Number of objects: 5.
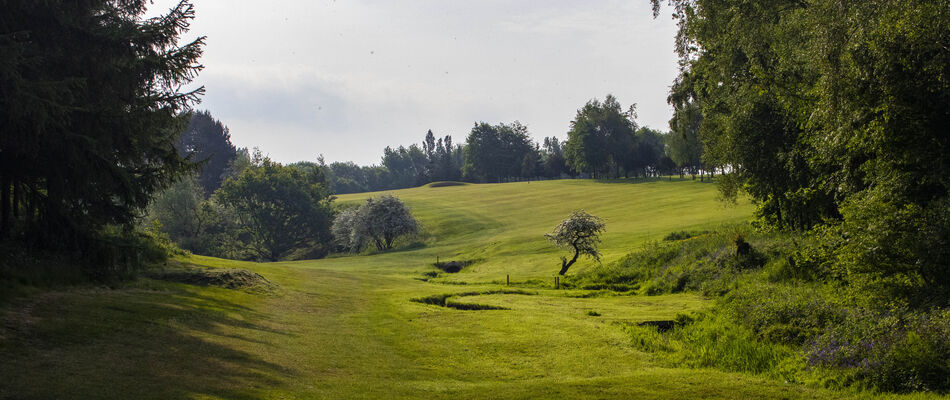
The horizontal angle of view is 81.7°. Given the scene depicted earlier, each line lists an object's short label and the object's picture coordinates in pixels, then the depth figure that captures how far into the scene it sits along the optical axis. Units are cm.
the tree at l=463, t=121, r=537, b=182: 17300
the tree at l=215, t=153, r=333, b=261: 8450
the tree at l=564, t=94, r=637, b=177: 13238
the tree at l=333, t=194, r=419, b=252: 7362
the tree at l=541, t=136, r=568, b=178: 17138
